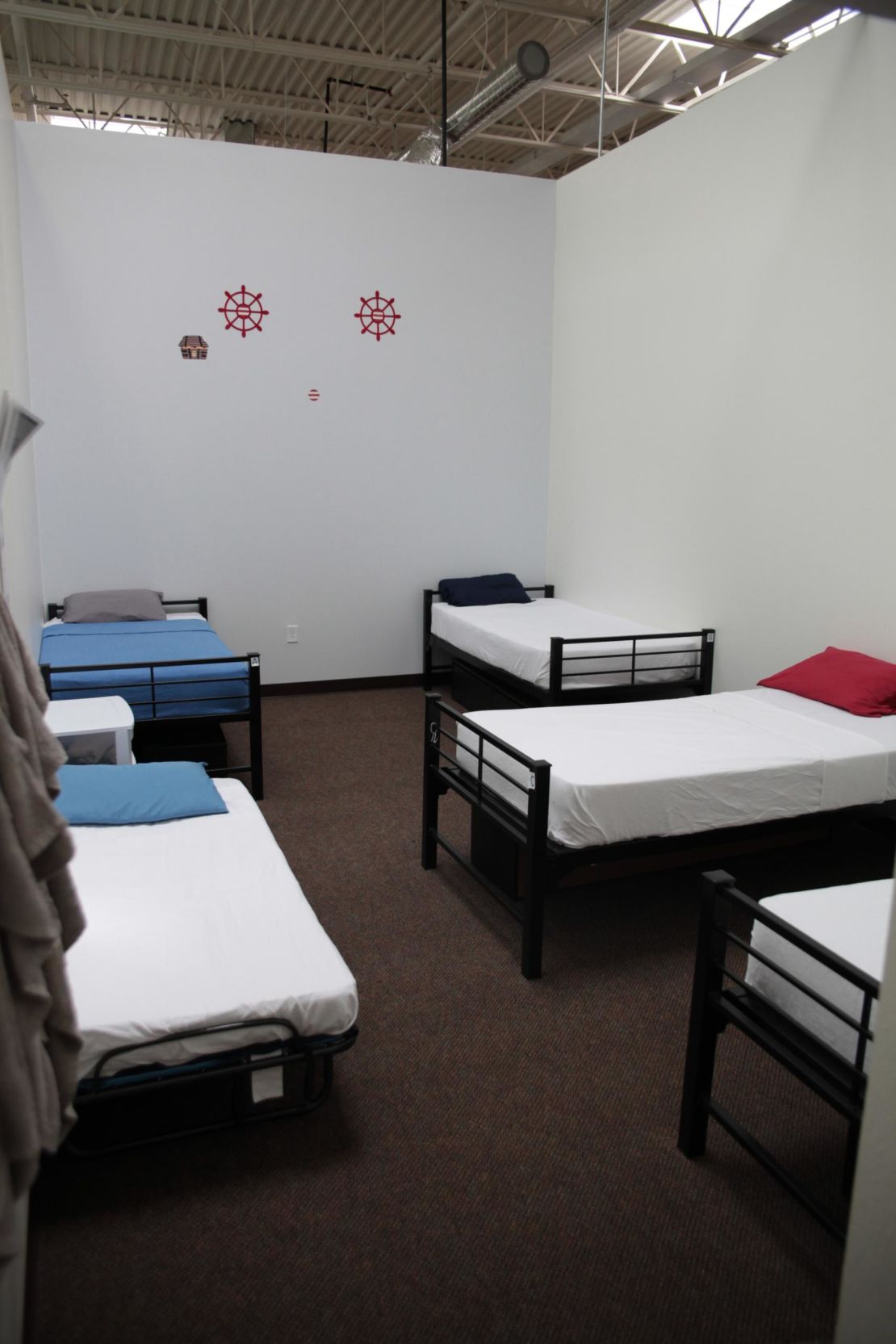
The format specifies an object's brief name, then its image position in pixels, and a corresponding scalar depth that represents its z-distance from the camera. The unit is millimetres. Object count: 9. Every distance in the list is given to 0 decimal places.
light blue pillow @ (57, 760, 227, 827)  2961
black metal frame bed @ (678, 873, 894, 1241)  1806
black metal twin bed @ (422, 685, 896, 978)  2949
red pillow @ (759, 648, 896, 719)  3789
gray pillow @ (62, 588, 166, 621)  5578
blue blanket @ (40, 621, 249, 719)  4297
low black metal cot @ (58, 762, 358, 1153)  1989
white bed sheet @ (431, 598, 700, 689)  5016
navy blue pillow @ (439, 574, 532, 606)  6387
